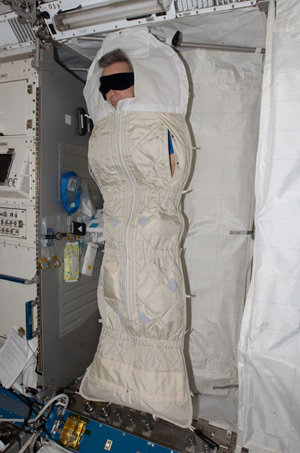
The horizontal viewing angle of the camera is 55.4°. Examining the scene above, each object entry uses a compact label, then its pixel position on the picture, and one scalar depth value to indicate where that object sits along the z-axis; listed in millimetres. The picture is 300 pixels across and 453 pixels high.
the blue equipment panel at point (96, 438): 1731
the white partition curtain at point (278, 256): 1273
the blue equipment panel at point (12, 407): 2027
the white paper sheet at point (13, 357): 2055
